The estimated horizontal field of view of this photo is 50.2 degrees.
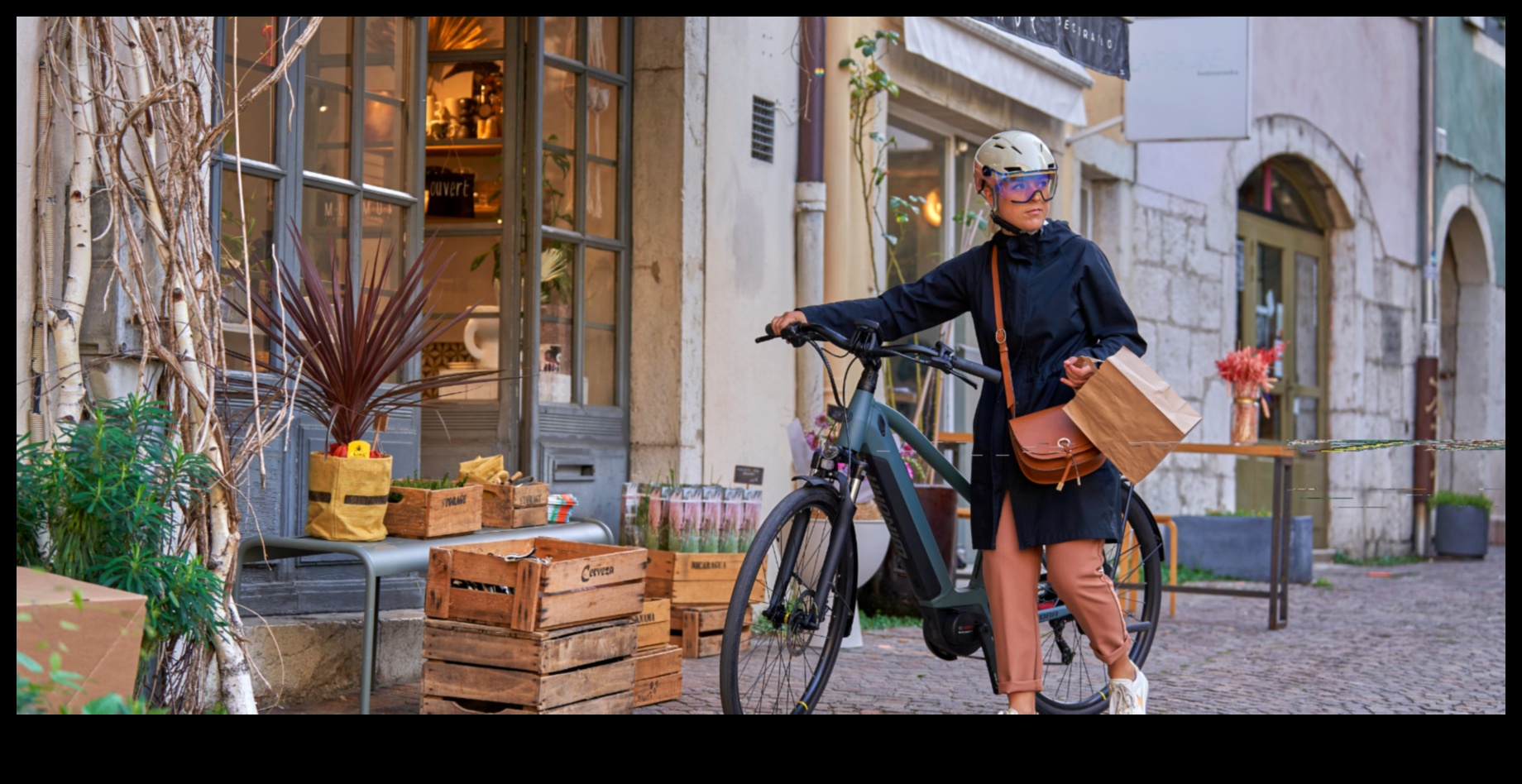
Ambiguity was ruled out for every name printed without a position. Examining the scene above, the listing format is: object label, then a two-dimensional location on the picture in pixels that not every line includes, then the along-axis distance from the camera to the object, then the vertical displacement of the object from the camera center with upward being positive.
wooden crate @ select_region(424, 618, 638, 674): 4.05 -0.56
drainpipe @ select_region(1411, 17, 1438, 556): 14.21 +1.59
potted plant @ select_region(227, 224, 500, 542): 4.25 +0.14
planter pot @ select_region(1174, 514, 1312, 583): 10.02 -0.65
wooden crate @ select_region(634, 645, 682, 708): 4.76 -0.73
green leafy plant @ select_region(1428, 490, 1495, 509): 13.67 -0.44
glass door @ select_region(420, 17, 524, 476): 6.33 +0.90
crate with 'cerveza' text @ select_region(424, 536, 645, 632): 4.05 -0.41
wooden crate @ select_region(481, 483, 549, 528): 4.84 -0.24
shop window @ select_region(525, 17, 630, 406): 6.42 +0.89
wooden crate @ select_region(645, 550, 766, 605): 5.66 -0.51
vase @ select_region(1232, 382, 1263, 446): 7.65 +0.14
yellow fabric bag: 4.27 -0.20
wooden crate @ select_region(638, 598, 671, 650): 4.87 -0.58
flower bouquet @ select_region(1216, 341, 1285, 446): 7.67 +0.29
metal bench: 4.13 -0.34
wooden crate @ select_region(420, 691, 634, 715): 4.13 -0.72
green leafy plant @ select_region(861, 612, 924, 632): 6.92 -0.81
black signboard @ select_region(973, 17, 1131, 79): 8.47 +2.16
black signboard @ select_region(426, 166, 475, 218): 6.48 +0.93
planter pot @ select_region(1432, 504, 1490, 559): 13.61 -0.71
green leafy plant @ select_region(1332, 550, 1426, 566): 12.93 -0.94
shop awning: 7.91 +1.95
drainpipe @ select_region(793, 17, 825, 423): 7.30 +1.03
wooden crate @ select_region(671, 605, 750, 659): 5.71 -0.70
